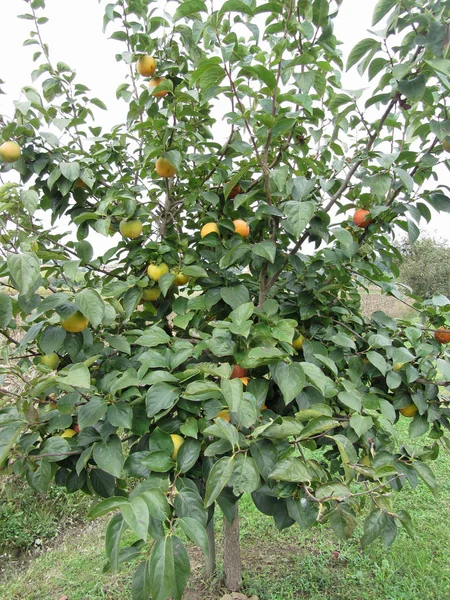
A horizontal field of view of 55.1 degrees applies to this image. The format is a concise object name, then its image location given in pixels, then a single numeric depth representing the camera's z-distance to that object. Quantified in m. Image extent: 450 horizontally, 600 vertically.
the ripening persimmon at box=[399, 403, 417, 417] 1.40
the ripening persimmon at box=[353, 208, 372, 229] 1.38
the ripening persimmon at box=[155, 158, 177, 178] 1.45
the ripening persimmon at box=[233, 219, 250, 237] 1.44
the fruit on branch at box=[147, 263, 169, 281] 1.36
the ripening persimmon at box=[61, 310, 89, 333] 1.06
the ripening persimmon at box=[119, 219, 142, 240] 1.44
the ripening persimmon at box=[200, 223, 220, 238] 1.45
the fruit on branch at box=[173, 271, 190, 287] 1.37
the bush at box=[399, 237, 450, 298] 14.52
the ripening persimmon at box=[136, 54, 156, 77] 1.48
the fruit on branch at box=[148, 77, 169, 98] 1.45
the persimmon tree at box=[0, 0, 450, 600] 0.91
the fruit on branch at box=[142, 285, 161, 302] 1.40
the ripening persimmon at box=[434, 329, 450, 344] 1.39
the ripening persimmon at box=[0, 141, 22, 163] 1.30
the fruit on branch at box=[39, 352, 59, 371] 1.25
